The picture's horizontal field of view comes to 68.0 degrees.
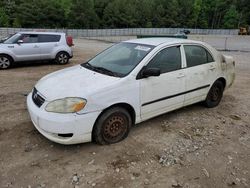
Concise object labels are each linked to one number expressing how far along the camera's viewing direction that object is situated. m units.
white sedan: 2.52
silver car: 6.92
